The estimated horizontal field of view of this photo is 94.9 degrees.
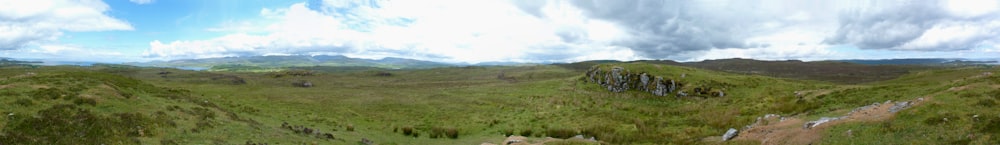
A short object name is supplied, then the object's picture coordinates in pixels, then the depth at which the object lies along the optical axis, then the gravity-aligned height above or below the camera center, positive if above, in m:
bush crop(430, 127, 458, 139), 36.50 -6.06
